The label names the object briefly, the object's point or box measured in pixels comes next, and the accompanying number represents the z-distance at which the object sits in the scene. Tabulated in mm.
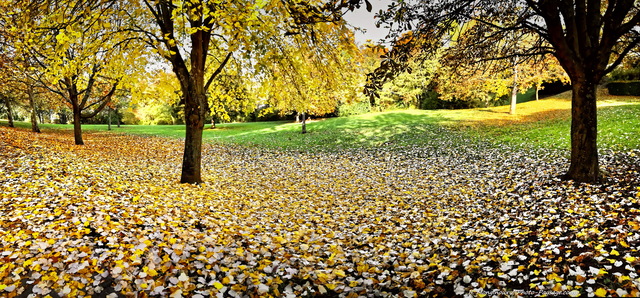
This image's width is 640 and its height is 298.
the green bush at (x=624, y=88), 31578
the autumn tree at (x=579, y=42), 7234
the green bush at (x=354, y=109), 46312
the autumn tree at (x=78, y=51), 6770
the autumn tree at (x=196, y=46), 6309
